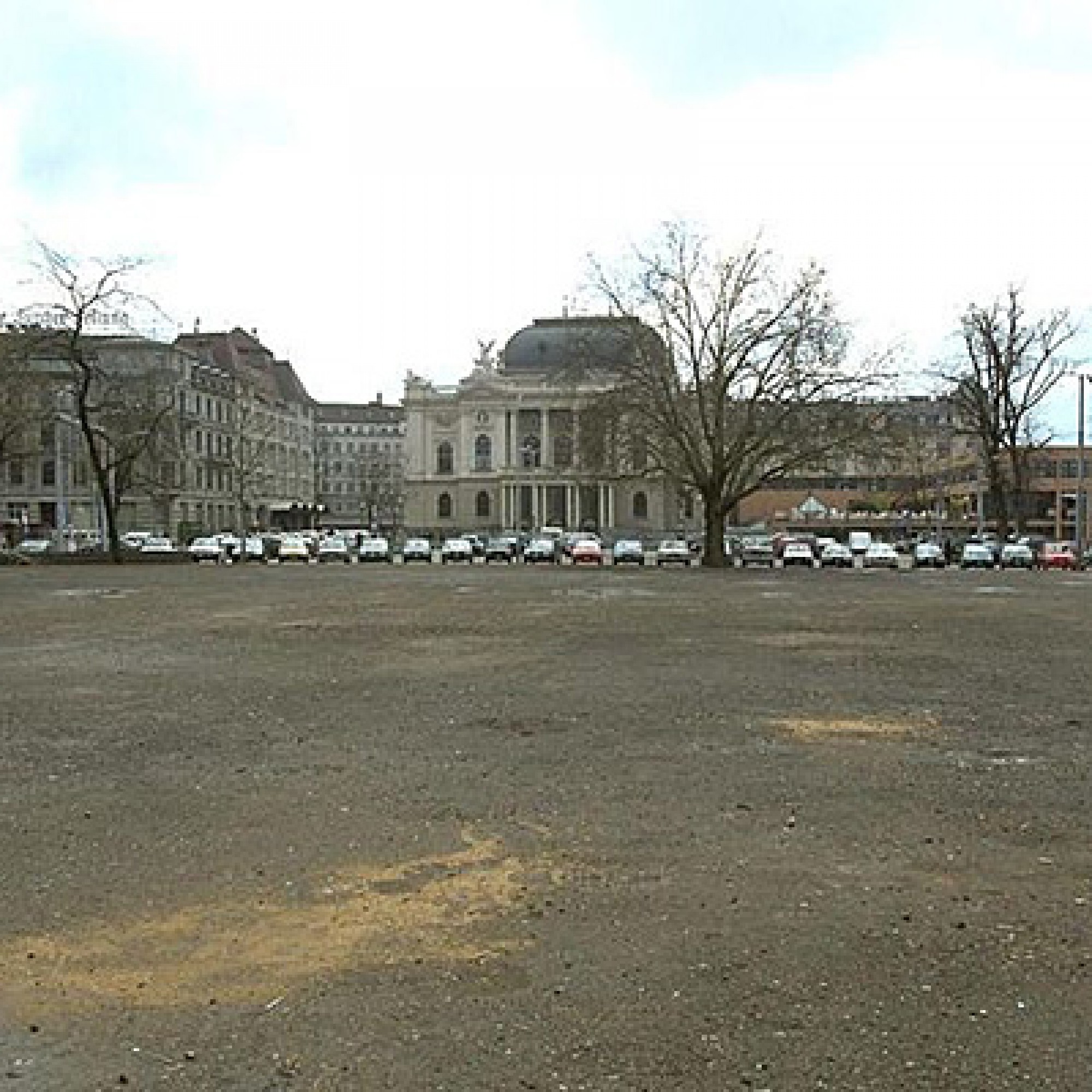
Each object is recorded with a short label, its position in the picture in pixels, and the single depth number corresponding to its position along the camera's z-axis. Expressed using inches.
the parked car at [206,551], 2773.1
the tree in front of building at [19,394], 2160.4
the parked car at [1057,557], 2600.9
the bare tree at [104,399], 2191.2
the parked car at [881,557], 2797.7
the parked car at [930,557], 2684.5
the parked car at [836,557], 2733.8
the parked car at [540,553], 2938.0
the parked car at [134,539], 3029.0
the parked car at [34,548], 2699.3
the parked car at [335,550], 2997.0
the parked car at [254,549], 3078.2
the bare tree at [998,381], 2623.0
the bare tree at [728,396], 2185.0
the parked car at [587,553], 2871.6
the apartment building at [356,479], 6855.3
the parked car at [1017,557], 2623.0
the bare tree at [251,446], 4478.3
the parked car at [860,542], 3309.5
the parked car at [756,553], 2731.3
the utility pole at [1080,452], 2691.9
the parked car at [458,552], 2992.1
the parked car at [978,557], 2669.8
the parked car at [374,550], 3009.4
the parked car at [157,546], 2760.8
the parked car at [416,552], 3043.8
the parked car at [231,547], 3065.9
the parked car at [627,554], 2815.0
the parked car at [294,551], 2999.5
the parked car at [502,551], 3002.0
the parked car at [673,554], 2736.2
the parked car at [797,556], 2741.1
